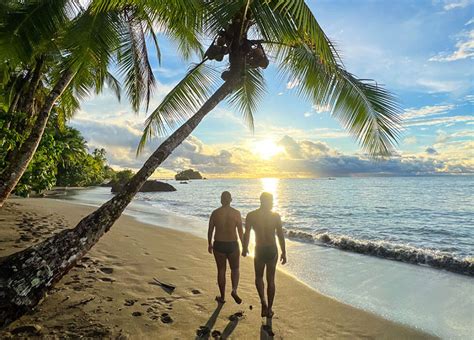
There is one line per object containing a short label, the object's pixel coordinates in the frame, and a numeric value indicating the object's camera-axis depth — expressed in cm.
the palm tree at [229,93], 397
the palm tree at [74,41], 581
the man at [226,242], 506
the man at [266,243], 477
